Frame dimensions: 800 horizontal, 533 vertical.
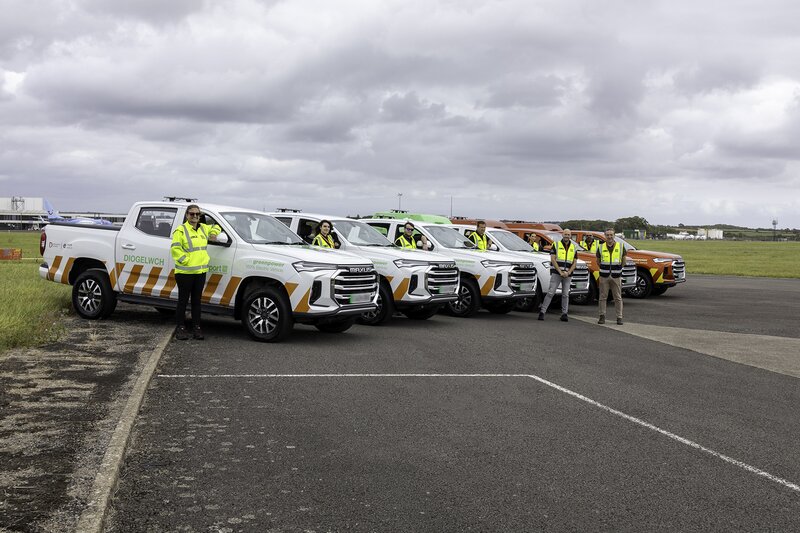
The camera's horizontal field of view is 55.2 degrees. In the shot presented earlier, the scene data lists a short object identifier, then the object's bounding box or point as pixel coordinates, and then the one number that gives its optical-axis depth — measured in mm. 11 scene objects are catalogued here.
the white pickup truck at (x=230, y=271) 10820
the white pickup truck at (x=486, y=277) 15242
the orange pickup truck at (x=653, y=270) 21977
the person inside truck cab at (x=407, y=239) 15625
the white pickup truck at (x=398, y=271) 13391
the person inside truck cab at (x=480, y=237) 16734
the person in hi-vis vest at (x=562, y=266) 15625
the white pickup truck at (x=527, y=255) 17062
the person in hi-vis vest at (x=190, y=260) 10703
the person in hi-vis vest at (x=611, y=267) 15250
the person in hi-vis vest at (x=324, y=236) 13461
